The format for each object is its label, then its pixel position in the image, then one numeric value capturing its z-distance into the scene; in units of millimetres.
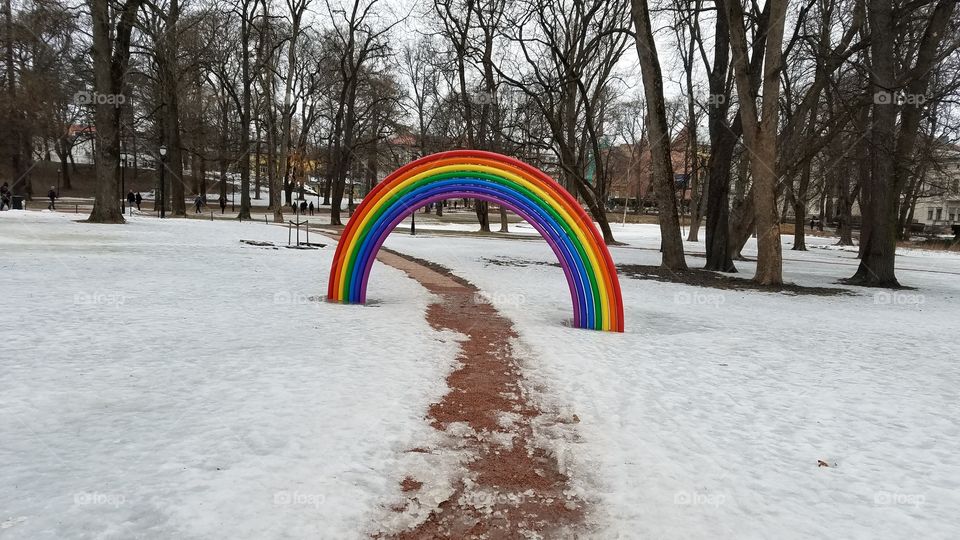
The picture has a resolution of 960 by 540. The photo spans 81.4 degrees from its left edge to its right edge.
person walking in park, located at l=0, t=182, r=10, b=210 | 26348
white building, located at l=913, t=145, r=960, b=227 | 74425
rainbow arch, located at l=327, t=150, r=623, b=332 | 7836
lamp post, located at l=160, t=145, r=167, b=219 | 27353
